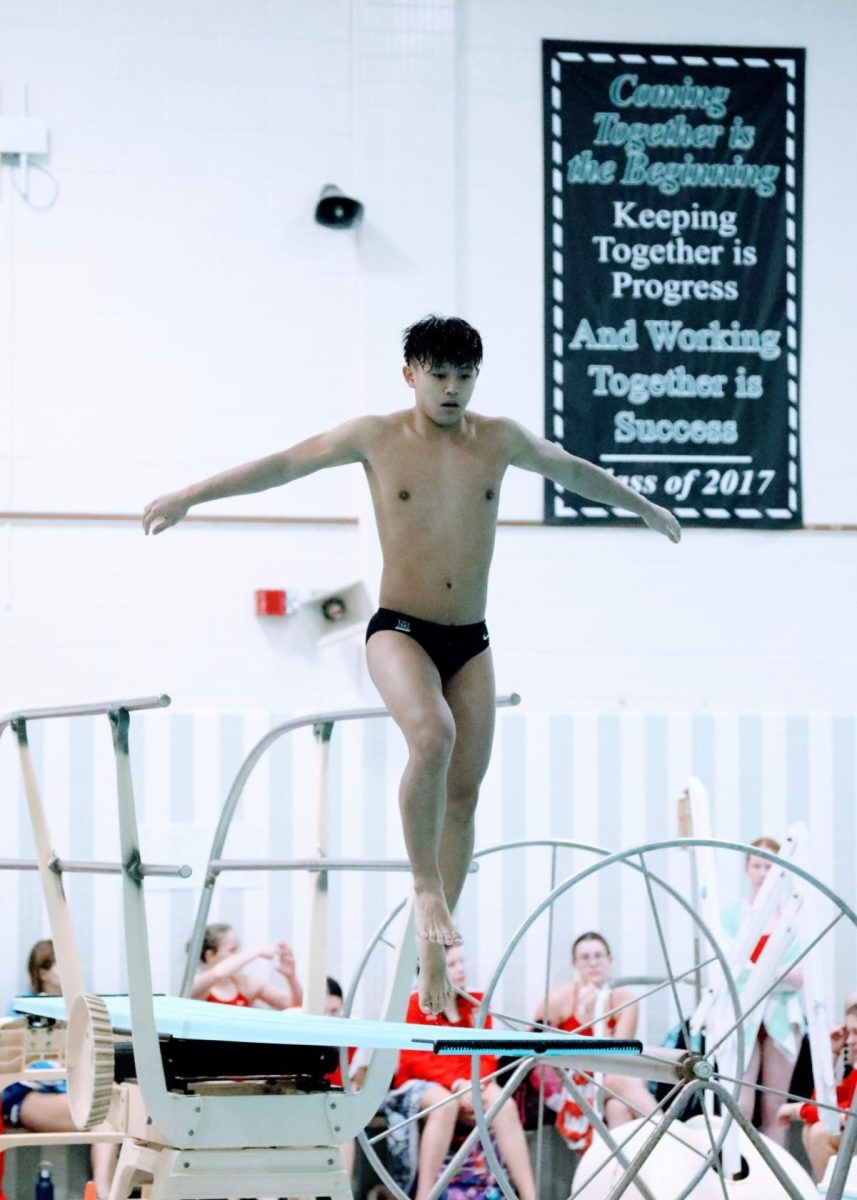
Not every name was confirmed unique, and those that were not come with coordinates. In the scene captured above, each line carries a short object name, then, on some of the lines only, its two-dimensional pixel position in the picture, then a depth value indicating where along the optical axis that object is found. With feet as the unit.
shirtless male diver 24.50
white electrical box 50.37
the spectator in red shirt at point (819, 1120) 41.22
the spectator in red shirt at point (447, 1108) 43.21
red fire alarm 50.31
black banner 52.90
